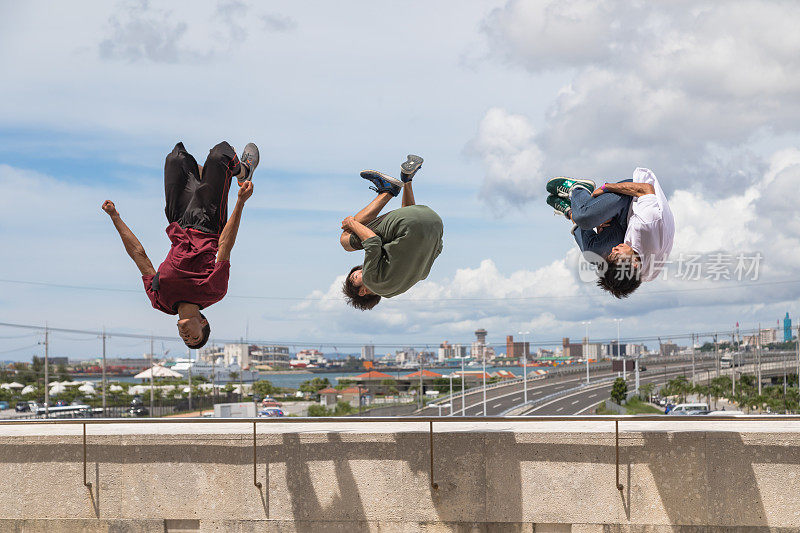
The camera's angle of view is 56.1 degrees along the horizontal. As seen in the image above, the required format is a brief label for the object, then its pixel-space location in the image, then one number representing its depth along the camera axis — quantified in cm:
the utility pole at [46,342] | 7512
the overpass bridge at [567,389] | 8675
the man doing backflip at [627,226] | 743
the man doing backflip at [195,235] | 812
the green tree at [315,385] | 11562
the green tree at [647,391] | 8978
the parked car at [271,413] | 5895
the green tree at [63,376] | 11962
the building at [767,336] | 8533
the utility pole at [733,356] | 7924
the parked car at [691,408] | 5872
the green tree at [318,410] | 7154
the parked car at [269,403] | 9156
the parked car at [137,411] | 7419
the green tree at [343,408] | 7569
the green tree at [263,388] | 11600
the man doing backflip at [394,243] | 743
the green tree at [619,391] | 8194
